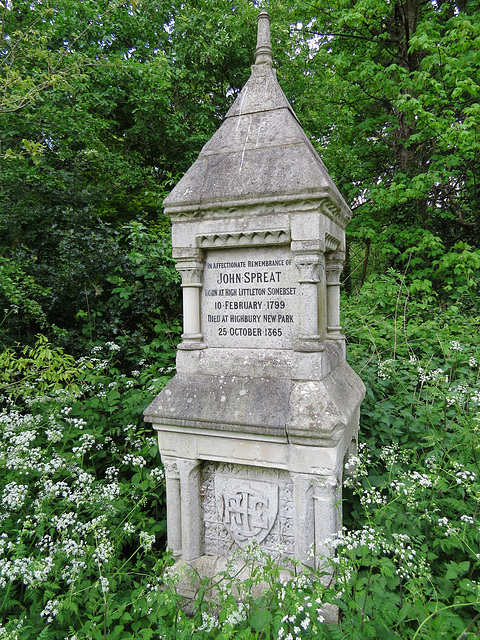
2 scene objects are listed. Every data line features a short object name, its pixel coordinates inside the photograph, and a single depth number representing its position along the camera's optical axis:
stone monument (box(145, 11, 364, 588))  2.35
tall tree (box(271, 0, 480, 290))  4.99
